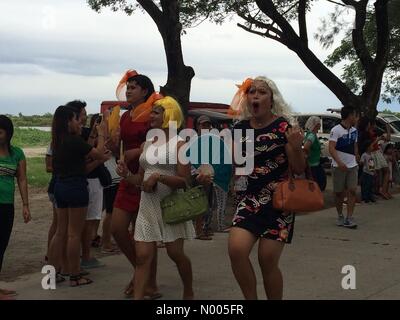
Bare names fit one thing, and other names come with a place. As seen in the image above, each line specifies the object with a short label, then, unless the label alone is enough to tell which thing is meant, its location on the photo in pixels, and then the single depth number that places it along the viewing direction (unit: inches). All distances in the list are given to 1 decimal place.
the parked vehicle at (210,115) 493.4
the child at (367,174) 471.8
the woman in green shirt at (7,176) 214.5
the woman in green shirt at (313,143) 335.6
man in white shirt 356.8
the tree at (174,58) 408.8
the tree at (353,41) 617.9
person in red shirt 210.4
